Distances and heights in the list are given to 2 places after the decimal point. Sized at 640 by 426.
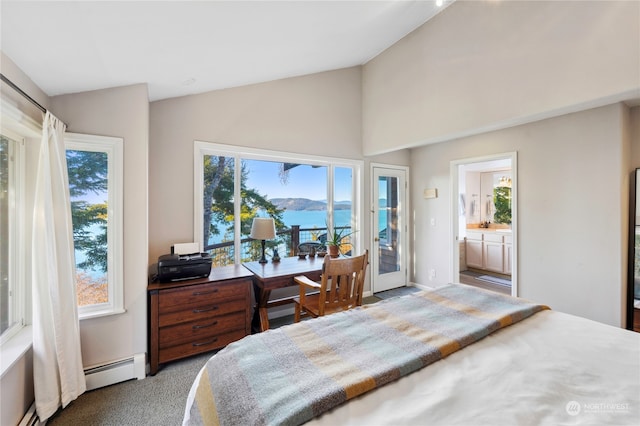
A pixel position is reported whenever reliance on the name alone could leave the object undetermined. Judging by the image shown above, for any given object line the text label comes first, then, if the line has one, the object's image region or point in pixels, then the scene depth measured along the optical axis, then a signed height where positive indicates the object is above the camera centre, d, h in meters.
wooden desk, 2.56 -0.62
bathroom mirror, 5.83 +0.27
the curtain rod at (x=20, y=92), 1.35 +0.66
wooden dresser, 2.22 -0.90
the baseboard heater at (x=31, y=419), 1.64 -1.27
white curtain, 1.71 -0.45
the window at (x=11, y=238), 1.73 -0.16
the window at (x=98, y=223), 2.08 -0.08
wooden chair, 2.23 -0.66
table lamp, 2.98 -0.20
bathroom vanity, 4.99 -0.82
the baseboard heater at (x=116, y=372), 2.07 -1.25
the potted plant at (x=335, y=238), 3.36 -0.38
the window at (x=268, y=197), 3.02 +0.17
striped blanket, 0.89 -0.61
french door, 4.25 -0.29
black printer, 2.32 -0.48
